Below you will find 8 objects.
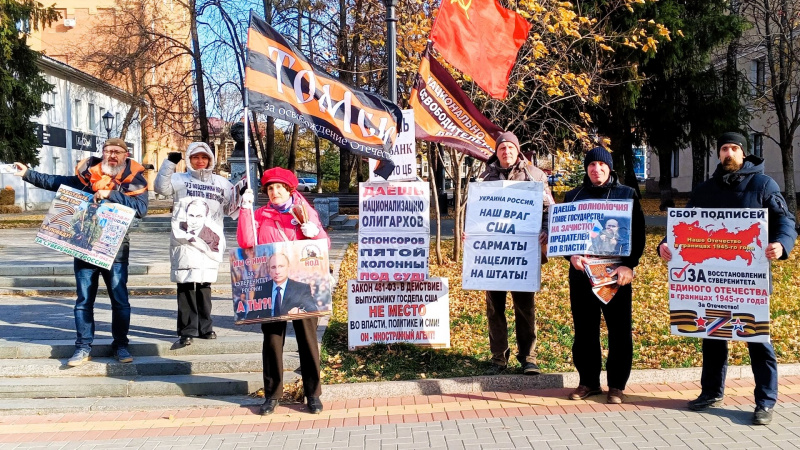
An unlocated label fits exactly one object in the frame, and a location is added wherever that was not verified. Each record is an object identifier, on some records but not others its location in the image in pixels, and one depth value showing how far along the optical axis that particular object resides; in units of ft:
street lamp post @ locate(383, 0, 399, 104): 24.21
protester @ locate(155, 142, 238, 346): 23.12
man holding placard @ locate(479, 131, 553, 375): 21.74
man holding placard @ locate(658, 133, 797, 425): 17.65
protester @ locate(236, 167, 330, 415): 19.56
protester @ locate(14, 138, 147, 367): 22.00
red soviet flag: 26.37
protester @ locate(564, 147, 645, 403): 19.35
